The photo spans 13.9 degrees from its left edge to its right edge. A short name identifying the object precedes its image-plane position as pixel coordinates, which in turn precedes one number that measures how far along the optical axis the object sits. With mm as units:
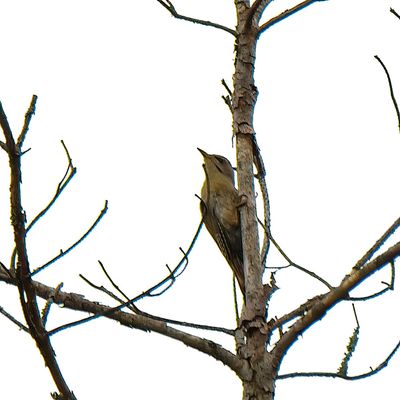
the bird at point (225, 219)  14339
